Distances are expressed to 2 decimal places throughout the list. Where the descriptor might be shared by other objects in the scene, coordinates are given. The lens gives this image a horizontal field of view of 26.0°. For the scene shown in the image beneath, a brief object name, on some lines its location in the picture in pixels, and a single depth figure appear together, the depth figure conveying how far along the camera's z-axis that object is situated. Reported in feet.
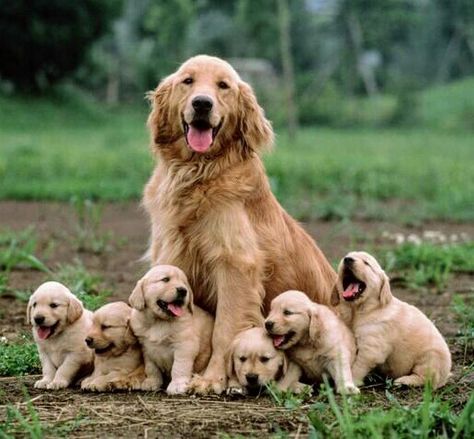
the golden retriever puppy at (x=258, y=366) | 17.57
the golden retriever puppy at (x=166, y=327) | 17.97
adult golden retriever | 19.19
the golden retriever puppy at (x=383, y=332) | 18.13
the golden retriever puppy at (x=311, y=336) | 17.58
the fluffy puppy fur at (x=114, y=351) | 18.26
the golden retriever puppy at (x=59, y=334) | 18.29
